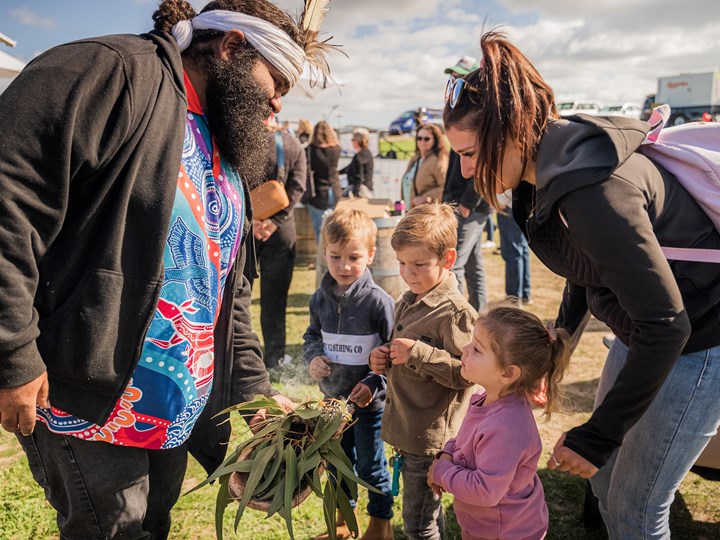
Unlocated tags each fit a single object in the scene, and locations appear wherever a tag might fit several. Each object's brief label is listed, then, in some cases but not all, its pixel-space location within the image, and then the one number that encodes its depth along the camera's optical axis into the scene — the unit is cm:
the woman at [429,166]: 585
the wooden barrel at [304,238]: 900
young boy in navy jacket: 263
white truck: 3497
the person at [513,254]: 618
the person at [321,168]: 786
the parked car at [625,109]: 3187
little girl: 177
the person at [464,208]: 524
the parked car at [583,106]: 2795
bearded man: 127
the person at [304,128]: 1004
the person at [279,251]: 471
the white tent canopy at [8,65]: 655
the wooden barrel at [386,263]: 495
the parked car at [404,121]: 1701
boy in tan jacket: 219
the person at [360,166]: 948
